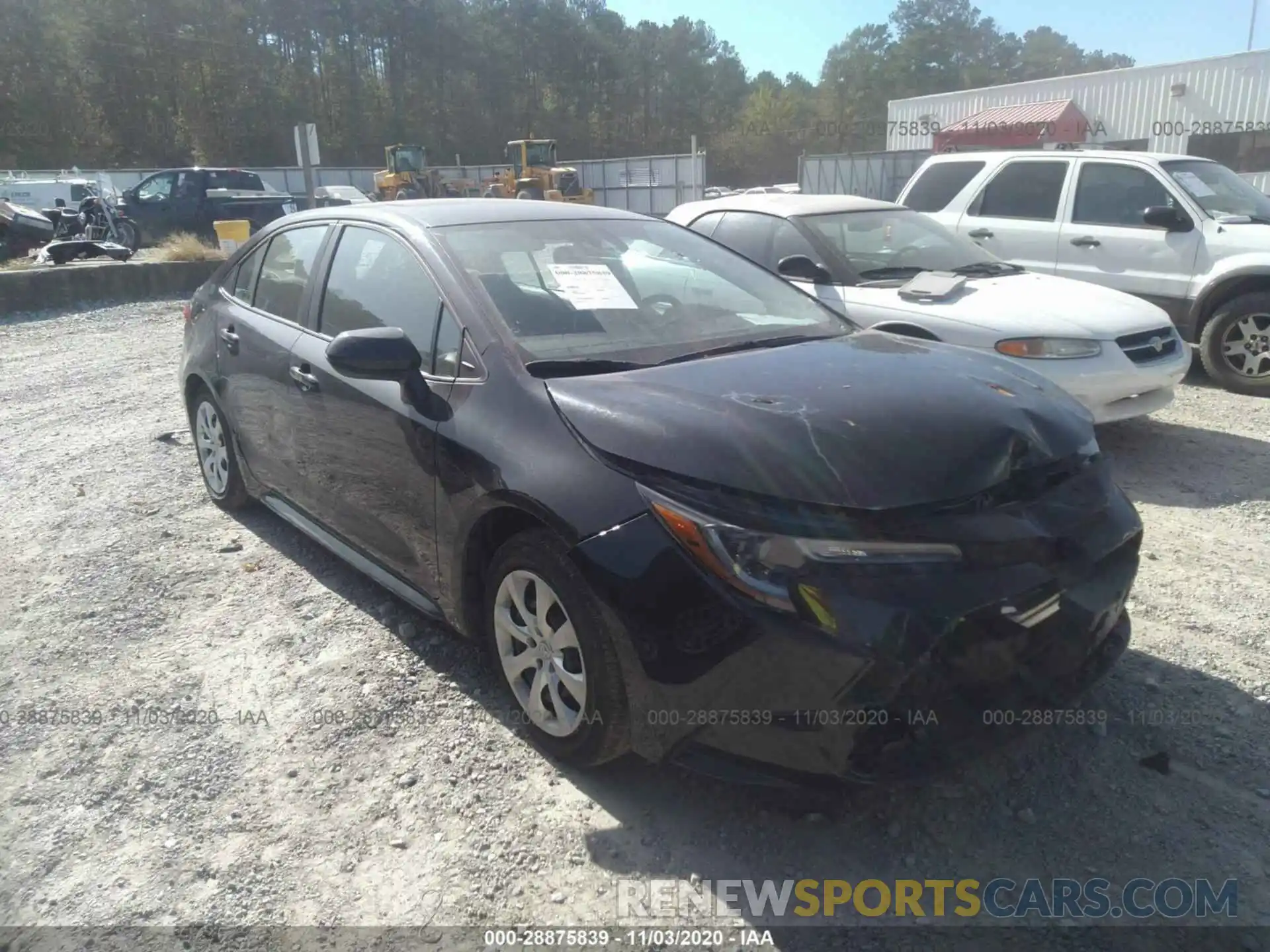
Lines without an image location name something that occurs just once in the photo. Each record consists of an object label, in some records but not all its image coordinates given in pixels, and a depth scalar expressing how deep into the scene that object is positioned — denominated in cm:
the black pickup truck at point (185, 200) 2083
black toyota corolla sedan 217
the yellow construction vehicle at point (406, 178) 3162
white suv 704
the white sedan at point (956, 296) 525
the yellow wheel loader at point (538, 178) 3072
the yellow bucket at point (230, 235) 1591
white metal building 1894
